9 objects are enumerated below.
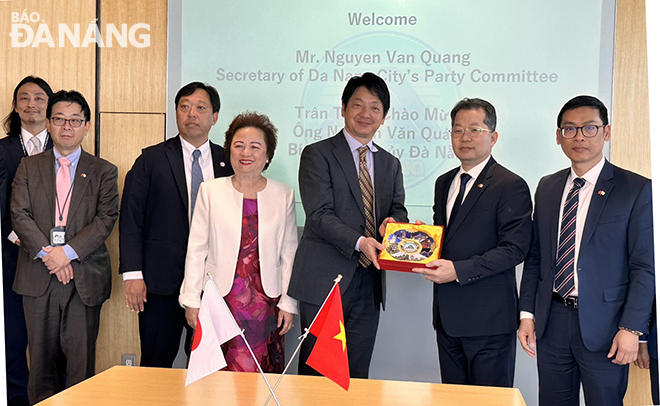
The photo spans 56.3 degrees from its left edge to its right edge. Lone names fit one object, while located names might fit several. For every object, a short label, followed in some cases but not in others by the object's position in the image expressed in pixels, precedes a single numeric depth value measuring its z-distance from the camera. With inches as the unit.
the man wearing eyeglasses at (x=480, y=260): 117.0
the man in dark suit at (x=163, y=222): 142.3
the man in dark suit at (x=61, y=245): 140.6
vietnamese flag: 75.1
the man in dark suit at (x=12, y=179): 155.8
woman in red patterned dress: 125.1
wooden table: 77.8
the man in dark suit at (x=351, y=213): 128.6
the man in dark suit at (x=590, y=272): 103.7
